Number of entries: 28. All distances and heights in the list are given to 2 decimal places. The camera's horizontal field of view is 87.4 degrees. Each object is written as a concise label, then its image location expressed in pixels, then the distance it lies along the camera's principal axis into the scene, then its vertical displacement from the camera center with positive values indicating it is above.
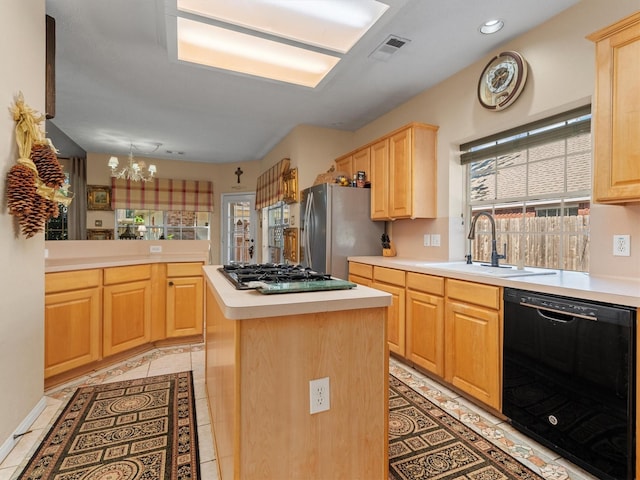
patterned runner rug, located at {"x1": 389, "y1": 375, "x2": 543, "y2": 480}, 1.55 -1.09
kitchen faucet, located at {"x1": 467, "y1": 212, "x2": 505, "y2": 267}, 2.56 -0.13
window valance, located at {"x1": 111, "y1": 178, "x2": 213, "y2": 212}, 6.10 +0.80
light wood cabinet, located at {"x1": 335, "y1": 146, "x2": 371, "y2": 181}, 3.88 +0.92
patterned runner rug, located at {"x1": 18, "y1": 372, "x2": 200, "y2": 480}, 1.56 -1.09
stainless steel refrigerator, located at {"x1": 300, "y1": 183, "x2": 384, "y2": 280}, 3.69 +0.10
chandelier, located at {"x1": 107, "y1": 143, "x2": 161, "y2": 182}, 4.34 +1.00
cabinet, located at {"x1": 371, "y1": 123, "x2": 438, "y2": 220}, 3.23 +0.66
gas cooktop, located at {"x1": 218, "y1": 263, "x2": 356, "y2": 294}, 1.30 -0.19
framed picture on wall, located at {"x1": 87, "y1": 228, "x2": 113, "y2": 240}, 5.97 +0.05
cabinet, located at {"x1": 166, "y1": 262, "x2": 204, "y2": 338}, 3.27 -0.61
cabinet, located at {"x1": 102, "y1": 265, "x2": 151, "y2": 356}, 2.77 -0.63
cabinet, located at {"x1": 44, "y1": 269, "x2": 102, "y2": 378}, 2.34 -0.63
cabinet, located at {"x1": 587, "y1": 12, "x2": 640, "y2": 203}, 1.61 +0.63
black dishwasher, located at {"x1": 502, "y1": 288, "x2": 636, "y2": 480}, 1.40 -0.67
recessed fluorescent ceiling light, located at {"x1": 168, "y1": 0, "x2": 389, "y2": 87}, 2.26 +1.57
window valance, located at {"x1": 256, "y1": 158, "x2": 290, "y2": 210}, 4.95 +0.86
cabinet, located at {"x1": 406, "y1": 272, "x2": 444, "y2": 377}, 2.44 -0.65
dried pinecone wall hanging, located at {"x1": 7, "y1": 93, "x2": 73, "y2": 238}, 1.71 +0.32
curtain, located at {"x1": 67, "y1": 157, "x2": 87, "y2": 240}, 5.43 +0.57
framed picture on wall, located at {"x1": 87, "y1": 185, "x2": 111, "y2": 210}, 5.96 +0.70
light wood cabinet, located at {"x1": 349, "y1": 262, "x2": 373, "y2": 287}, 3.30 -0.37
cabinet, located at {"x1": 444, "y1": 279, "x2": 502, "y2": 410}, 1.99 -0.65
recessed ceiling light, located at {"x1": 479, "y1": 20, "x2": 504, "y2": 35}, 2.34 +1.51
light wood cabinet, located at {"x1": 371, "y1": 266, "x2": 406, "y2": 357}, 2.84 -0.58
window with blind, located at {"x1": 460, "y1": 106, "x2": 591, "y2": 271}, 2.29 +0.38
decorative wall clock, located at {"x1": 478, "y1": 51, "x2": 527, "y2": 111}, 2.46 +1.23
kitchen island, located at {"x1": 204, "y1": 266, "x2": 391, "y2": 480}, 1.08 -0.51
